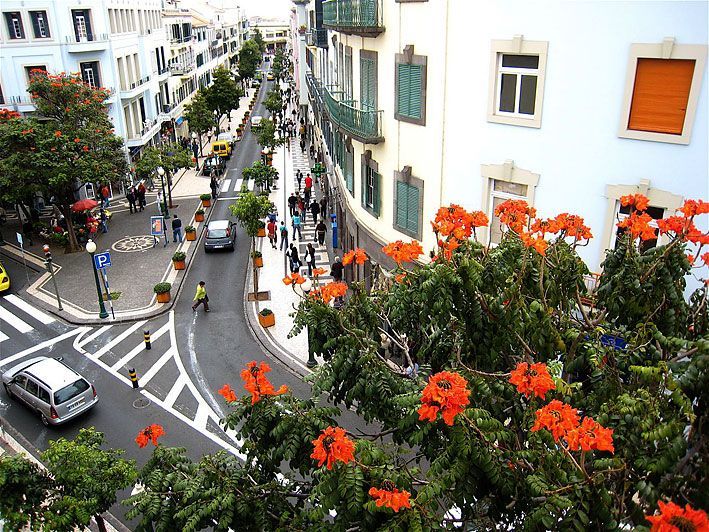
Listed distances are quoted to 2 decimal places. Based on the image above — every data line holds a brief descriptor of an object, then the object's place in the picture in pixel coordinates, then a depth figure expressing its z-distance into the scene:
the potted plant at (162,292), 24.22
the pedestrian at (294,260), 26.01
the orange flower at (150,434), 8.30
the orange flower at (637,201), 8.85
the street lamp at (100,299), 21.47
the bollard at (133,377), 18.31
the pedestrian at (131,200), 36.59
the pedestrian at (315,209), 33.25
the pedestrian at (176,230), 31.03
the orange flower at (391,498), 5.37
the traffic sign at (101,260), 21.25
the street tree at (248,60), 95.00
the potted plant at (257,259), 25.62
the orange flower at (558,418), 5.39
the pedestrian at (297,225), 31.98
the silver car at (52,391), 16.05
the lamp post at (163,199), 35.94
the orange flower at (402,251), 8.23
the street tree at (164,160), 34.91
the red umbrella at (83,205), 30.88
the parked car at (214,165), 47.12
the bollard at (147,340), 20.72
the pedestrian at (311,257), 25.84
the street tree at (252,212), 24.39
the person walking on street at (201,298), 23.47
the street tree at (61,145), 27.02
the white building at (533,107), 11.31
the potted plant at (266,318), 22.09
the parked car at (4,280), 25.13
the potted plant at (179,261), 27.92
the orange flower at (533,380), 5.90
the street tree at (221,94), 63.55
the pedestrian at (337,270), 24.02
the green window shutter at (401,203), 17.80
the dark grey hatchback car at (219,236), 30.42
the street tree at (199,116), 51.41
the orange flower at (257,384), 7.51
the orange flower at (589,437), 5.12
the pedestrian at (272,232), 30.50
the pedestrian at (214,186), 40.19
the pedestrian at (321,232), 30.70
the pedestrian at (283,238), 29.05
